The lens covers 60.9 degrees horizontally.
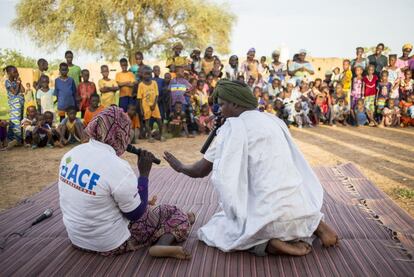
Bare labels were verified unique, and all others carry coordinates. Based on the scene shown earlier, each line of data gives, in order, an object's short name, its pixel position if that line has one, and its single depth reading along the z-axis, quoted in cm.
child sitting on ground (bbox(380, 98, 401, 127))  996
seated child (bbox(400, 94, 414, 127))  986
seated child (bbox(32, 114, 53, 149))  775
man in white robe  257
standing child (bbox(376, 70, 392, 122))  1002
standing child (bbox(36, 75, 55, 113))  813
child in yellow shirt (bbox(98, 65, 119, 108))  843
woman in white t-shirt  237
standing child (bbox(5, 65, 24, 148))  795
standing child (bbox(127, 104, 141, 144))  819
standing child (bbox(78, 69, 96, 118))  829
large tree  1791
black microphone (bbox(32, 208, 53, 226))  357
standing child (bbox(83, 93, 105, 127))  774
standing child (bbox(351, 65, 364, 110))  1021
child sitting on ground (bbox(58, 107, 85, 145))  788
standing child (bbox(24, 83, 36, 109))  868
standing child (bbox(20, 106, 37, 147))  786
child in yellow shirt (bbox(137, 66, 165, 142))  831
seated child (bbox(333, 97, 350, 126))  1040
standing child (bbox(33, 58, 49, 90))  833
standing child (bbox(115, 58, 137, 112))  847
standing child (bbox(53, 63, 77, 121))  803
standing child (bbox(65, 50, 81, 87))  849
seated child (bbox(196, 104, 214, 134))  919
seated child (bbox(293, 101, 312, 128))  1005
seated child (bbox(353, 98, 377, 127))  1013
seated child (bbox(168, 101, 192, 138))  881
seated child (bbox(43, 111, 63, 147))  784
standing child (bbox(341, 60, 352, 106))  1054
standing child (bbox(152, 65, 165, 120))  898
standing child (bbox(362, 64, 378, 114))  1009
